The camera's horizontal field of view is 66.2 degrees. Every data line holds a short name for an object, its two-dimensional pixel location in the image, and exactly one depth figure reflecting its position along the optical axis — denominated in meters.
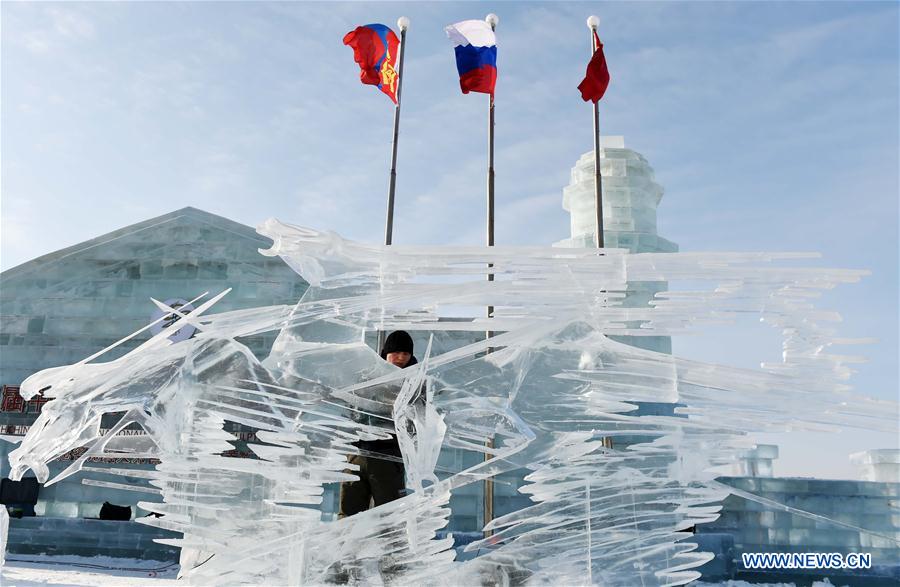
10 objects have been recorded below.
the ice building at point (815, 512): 7.69
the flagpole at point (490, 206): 6.04
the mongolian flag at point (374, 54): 7.86
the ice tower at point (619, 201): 9.49
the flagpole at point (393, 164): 7.48
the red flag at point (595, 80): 7.88
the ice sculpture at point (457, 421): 3.21
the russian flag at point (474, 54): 7.77
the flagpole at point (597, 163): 7.49
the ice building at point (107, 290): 8.95
